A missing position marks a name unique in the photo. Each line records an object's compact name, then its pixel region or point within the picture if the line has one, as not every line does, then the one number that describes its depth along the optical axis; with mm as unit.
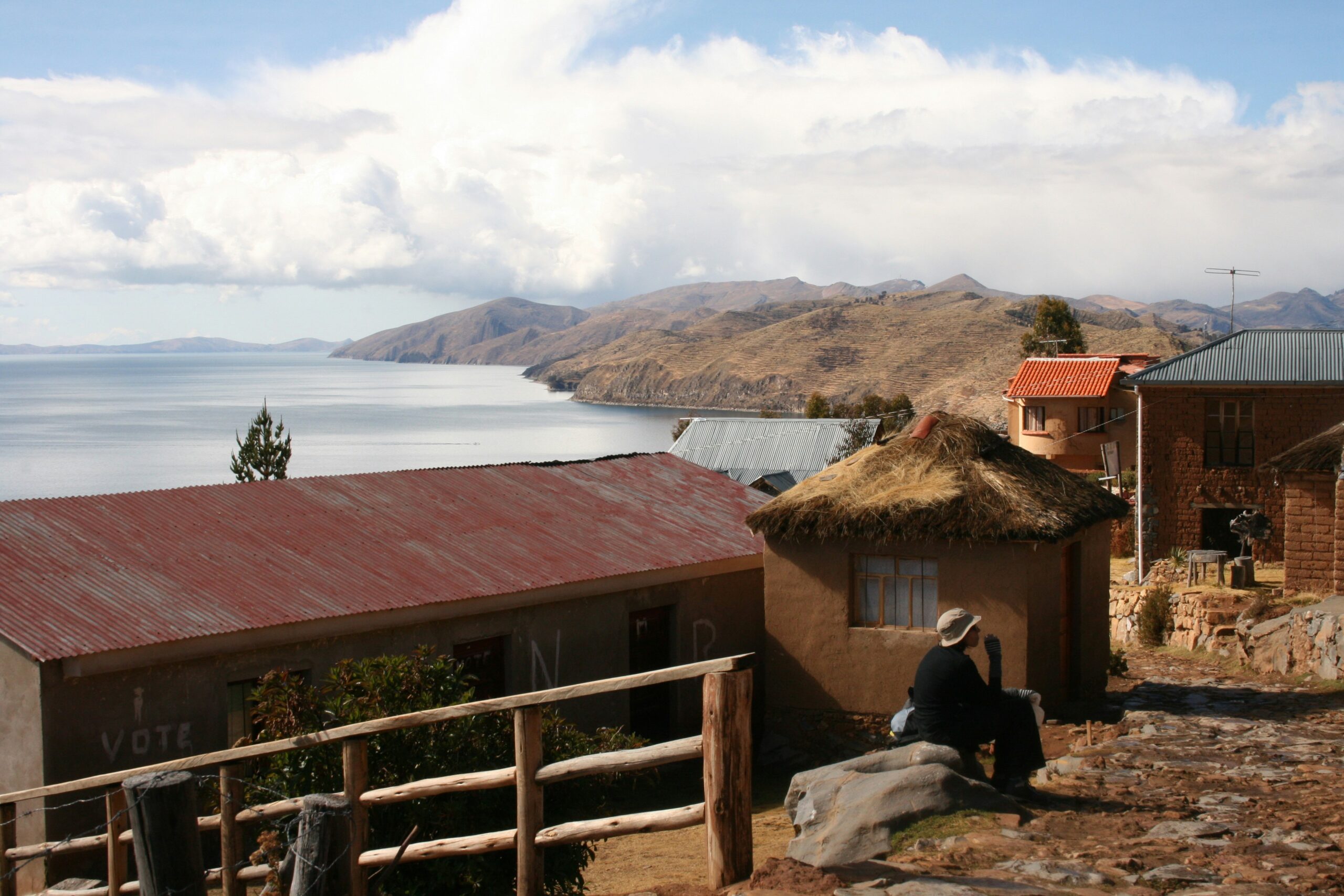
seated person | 7996
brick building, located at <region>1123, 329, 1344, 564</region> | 27000
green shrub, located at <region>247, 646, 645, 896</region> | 7746
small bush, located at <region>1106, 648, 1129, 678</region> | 15828
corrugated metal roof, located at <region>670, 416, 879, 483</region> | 34156
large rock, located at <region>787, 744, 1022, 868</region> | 6934
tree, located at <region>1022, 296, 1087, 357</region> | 75688
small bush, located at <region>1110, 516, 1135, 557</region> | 30922
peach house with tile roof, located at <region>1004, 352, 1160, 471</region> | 47375
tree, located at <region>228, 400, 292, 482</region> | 38812
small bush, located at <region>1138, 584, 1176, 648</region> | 19828
